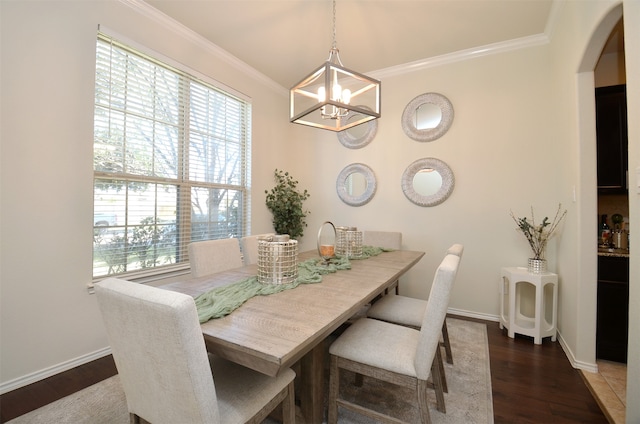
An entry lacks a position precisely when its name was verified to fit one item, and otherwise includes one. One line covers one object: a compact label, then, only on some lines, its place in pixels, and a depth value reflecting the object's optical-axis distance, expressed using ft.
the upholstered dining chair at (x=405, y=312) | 6.01
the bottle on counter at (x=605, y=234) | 8.04
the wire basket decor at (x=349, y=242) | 7.63
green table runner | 3.73
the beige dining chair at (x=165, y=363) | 2.57
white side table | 8.13
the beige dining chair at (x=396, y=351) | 4.08
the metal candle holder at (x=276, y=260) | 4.92
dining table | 2.86
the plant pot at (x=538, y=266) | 8.42
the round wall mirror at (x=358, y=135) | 11.97
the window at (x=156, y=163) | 7.41
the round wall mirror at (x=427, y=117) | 10.55
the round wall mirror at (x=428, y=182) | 10.50
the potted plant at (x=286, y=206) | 12.58
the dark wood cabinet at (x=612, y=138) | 7.49
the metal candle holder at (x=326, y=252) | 6.79
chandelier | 5.52
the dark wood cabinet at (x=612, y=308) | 6.90
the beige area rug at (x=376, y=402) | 5.15
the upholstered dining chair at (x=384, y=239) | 9.86
